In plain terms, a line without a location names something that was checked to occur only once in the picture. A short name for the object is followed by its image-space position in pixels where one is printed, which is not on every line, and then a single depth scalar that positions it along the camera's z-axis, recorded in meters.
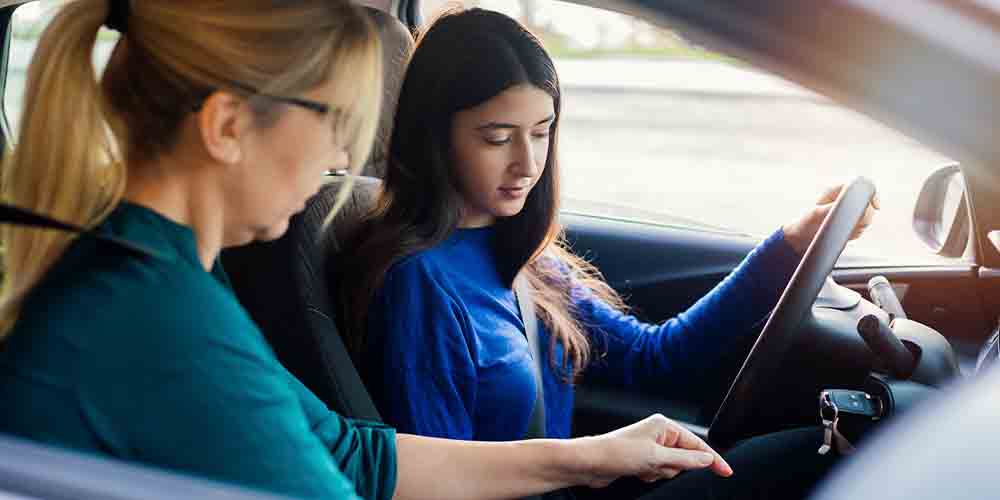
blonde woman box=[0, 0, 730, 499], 1.00
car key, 1.62
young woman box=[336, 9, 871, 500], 1.70
